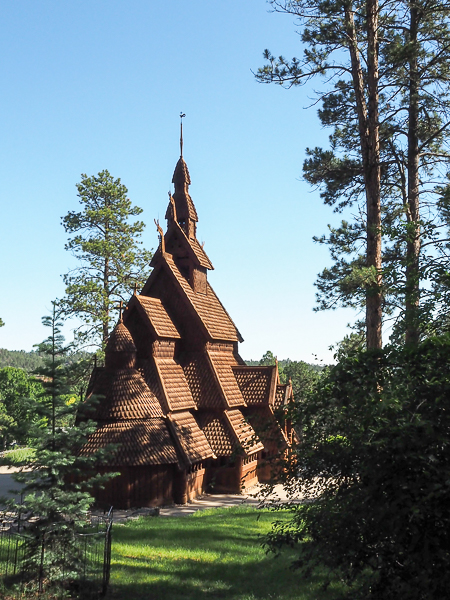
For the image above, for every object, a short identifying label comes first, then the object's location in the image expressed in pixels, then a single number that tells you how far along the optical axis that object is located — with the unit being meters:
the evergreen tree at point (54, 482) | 10.16
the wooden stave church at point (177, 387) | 22.12
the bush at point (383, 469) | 5.90
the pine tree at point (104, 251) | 35.22
